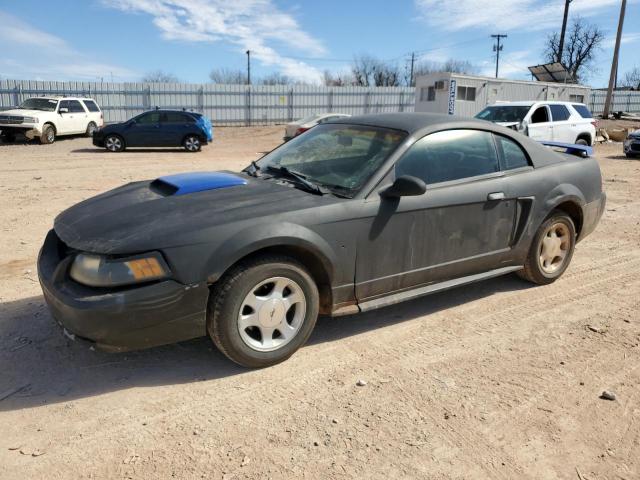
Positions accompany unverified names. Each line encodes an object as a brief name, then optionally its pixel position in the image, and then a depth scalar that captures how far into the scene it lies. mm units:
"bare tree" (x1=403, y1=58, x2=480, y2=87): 76512
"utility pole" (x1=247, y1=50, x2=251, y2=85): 72500
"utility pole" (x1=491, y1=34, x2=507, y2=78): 73688
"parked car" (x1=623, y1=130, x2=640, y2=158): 16281
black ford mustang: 2910
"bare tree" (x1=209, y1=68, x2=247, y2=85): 75750
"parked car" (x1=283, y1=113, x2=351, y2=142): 19141
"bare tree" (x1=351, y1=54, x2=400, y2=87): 75125
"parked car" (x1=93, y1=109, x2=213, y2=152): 17391
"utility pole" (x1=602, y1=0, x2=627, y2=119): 29391
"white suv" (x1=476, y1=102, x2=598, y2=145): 13398
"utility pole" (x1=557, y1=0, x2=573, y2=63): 42312
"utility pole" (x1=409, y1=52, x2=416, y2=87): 76756
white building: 23188
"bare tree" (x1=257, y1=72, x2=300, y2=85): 71956
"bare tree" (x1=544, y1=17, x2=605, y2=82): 60122
